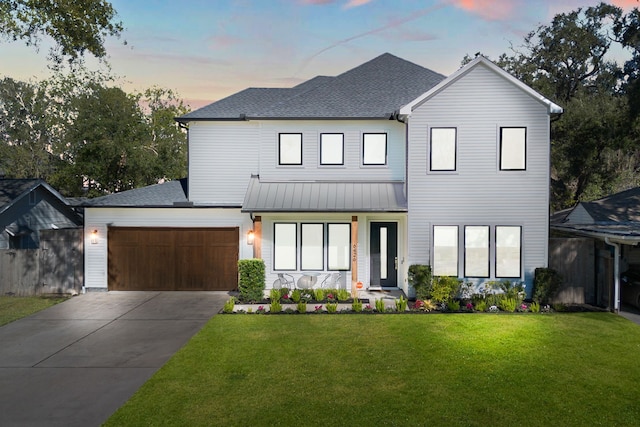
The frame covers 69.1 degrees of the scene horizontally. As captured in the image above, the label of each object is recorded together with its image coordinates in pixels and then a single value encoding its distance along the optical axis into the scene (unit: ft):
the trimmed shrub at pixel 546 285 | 48.85
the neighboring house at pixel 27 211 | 69.05
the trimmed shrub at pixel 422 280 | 49.47
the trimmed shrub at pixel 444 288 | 48.03
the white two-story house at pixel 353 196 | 50.90
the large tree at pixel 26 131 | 157.89
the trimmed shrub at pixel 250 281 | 49.98
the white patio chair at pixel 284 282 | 54.65
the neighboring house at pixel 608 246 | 45.37
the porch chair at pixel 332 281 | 55.98
